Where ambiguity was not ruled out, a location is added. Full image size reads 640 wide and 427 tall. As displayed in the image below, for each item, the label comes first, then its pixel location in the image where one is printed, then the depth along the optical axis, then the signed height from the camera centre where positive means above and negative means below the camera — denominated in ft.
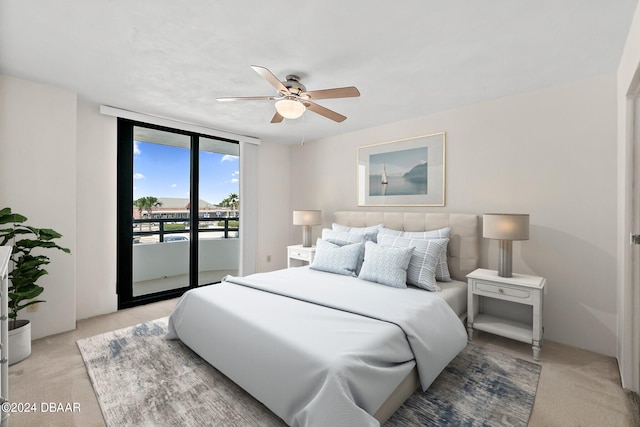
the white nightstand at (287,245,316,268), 13.63 -2.07
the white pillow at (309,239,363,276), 10.27 -1.69
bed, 4.82 -2.57
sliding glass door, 11.72 +0.04
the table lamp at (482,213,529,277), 8.22 -0.51
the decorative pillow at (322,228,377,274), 11.34 -1.00
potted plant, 7.62 -1.78
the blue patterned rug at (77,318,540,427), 5.62 -3.95
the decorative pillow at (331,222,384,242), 11.53 -0.72
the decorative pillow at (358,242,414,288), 8.85 -1.67
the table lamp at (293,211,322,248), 14.19 -0.40
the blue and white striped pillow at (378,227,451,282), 9.91 -0.84
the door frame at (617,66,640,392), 6.35 -0.78
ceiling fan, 7.11 +2.95
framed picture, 11.37 +1.71
